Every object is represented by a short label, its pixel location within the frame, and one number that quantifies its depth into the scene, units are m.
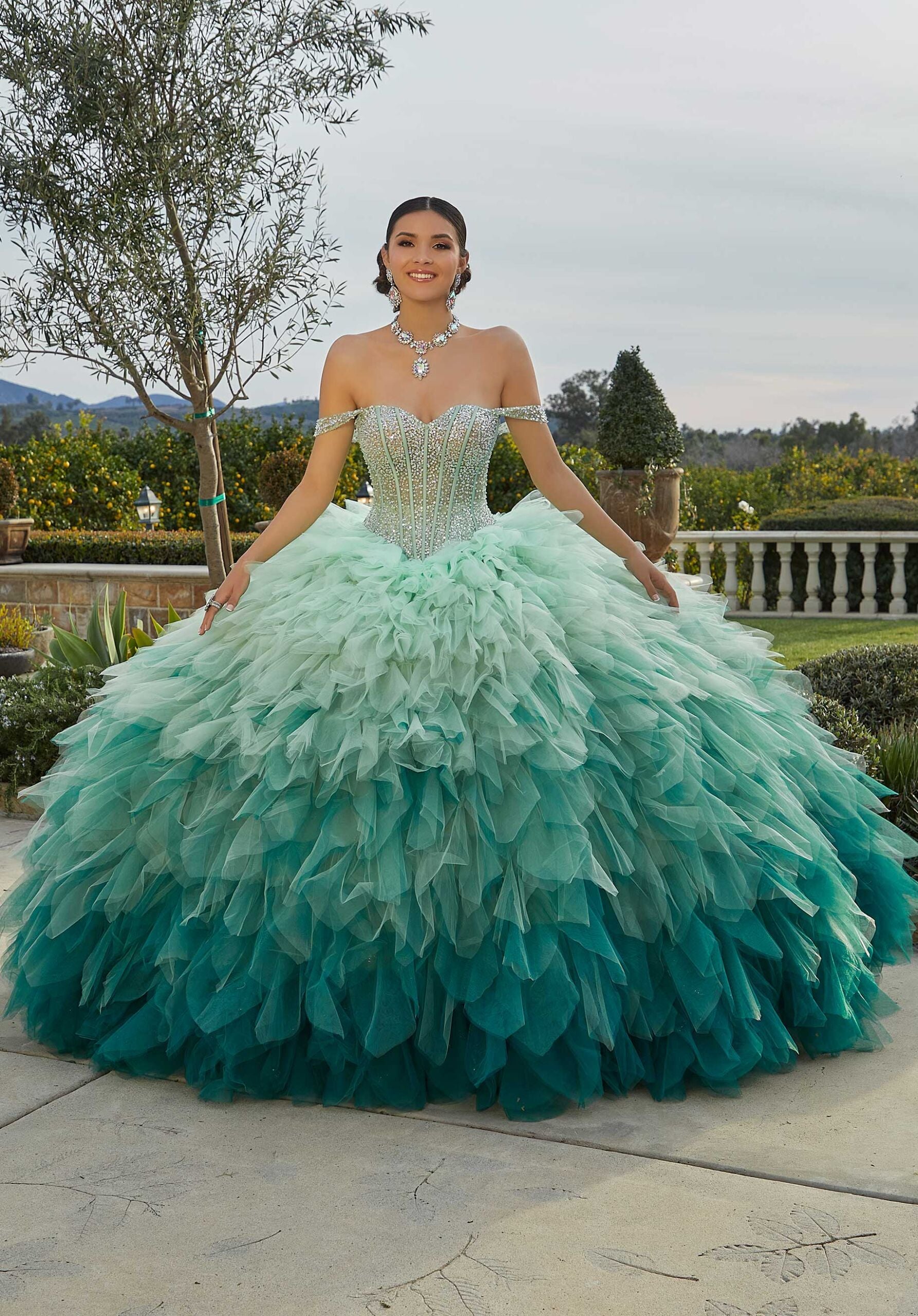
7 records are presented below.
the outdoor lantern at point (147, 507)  14.99
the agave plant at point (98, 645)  7.09
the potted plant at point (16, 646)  8.67
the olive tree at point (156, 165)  7.69
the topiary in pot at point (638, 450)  11.29
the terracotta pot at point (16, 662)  8.65
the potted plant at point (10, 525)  13.09
